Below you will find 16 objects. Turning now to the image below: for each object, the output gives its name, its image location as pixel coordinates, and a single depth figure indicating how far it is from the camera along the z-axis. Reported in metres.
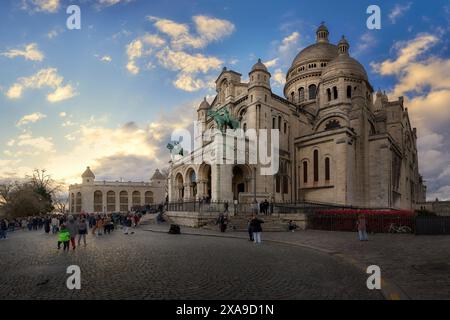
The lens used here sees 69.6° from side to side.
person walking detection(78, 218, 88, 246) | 15.98
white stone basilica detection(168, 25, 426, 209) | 35.91
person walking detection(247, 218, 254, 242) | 17.11
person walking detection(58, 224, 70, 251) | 13.92
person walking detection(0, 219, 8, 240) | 21.69
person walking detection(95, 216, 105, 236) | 22.34
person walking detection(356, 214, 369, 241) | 16.08
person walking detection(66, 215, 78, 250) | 14.36
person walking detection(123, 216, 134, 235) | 23.11
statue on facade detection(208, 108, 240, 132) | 34.31
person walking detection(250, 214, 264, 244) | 16.19
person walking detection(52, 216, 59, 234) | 25.51
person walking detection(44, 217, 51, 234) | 26.14
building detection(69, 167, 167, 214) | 80.56
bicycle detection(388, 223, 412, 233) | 19.58
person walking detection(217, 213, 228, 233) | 22.26
